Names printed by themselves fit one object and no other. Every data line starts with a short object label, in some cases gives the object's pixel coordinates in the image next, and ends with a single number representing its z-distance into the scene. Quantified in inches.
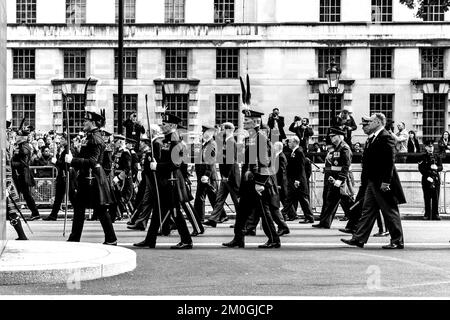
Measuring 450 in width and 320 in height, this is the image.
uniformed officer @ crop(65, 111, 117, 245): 564.7
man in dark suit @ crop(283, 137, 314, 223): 864.3
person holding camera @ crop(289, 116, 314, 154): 1334.4
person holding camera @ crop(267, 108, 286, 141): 1204.5
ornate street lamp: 1307.8
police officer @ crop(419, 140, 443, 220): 965.8
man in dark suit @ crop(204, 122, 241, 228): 748.6
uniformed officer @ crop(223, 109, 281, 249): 584.4
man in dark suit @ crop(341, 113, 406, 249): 587.8
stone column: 478.0
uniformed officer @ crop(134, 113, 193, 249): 575.2
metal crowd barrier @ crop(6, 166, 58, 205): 1049.5
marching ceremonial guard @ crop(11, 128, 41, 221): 882.8
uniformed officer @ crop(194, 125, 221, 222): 805.9
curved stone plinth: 419.8
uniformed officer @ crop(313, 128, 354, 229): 741.3
